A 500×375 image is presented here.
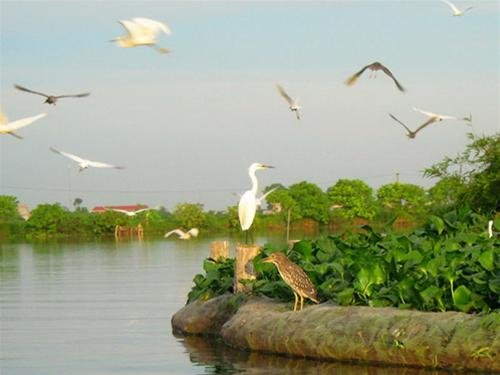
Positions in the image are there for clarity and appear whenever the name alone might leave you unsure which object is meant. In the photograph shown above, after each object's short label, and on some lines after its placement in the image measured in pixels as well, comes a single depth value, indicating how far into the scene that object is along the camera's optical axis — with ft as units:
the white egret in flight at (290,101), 61.52
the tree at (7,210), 257.81
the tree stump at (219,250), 58.90
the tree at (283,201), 258.02
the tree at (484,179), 68.28
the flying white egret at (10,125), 47.05
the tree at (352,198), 272.72
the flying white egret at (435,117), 61.41
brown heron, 44.21
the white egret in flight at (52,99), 49.05
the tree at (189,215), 248.32
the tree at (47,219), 252.83
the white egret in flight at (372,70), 53.43
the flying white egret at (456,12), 58.85
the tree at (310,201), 271.08
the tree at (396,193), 265.54
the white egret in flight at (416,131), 61.41
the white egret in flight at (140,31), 47.83
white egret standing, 55.77
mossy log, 38.32
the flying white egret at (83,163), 54.24
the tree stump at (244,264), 50.26
